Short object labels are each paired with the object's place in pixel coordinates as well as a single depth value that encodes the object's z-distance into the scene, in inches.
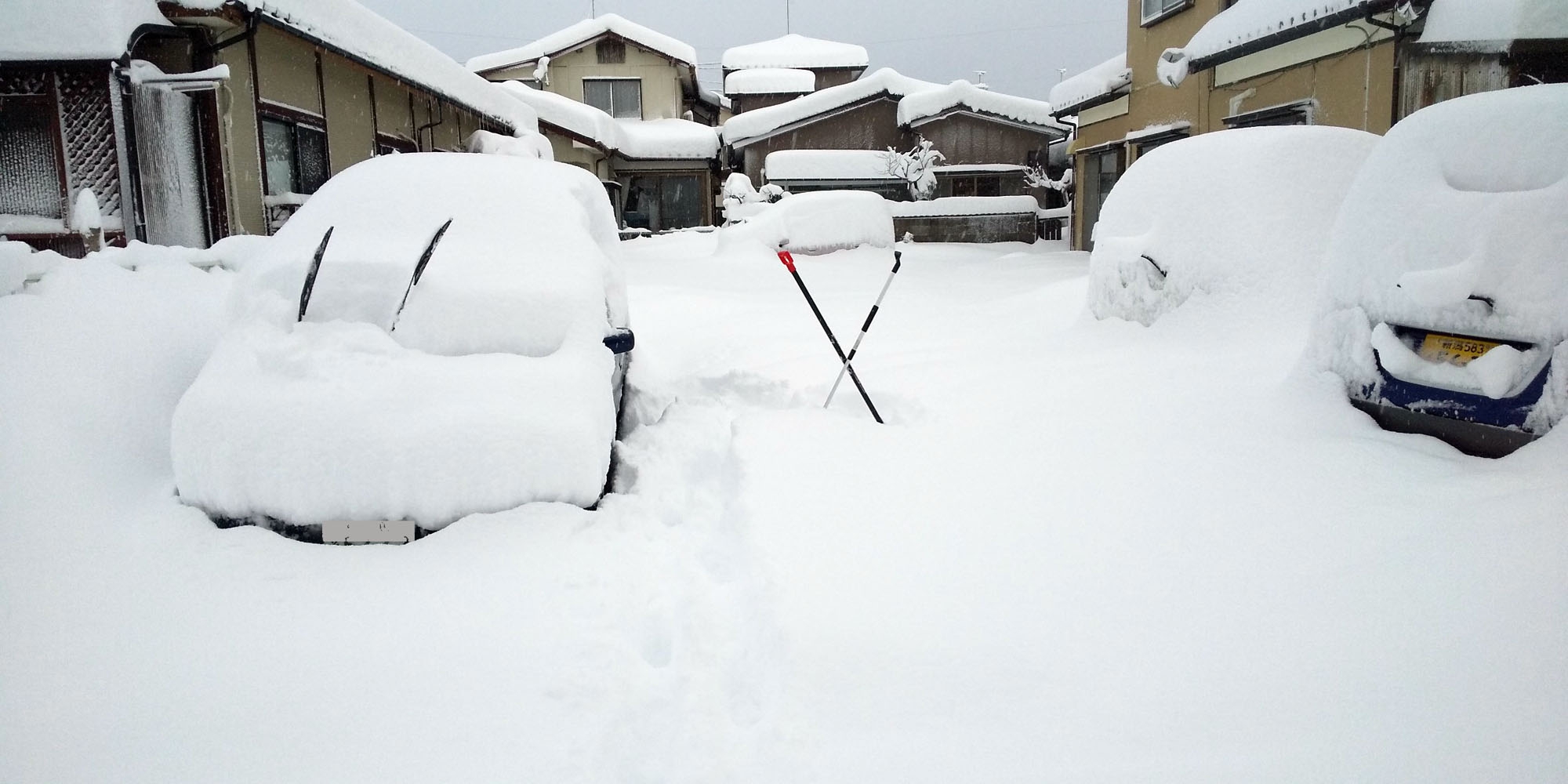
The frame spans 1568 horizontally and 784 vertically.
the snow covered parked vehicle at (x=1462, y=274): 114.4
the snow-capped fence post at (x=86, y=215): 275.7
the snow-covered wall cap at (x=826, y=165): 842.2
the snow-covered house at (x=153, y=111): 270.4
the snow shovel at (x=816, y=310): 181.5
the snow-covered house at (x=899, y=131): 864.3
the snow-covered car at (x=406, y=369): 111.9
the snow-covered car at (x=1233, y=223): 212.5
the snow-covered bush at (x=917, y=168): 786.2
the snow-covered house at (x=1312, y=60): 312.3
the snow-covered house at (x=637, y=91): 967.6
